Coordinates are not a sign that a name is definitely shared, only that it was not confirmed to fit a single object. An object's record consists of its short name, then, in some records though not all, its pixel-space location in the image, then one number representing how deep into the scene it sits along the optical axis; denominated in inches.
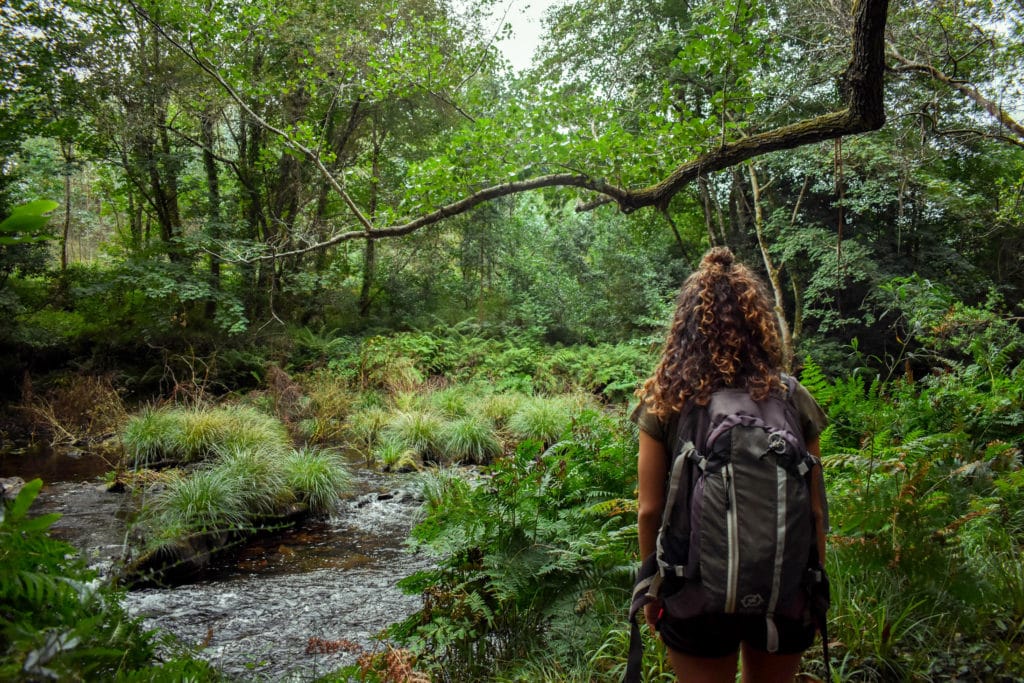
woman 60.4
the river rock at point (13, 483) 238.3
